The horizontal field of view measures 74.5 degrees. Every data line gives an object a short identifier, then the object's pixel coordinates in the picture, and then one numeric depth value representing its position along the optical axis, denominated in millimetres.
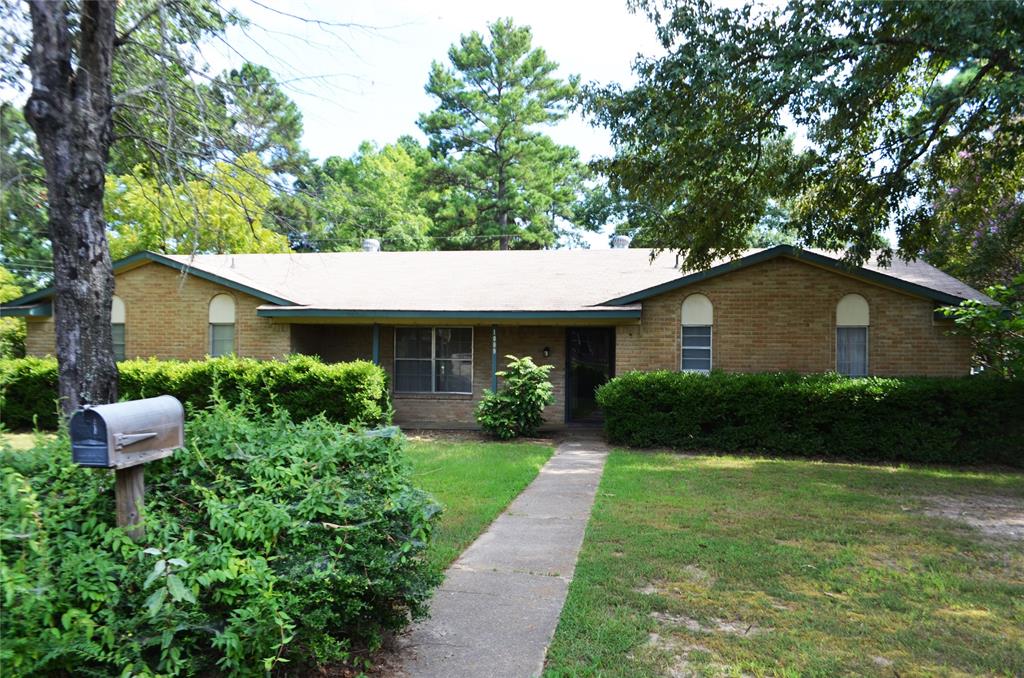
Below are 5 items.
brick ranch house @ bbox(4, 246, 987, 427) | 12609
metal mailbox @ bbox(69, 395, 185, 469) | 2592
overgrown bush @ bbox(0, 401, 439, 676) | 2496
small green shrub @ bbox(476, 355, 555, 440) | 13016
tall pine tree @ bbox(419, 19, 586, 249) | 32969
